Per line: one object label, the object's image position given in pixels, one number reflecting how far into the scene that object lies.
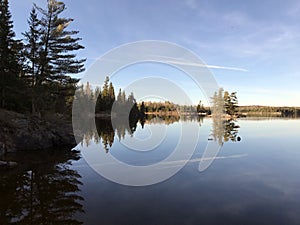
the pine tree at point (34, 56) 24.39
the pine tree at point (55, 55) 25.41
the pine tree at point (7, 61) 21.88
